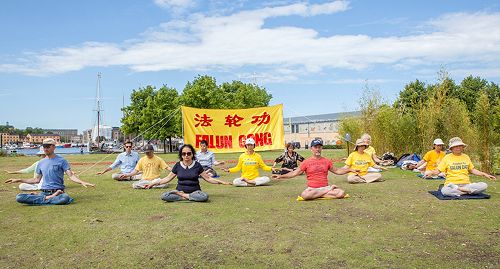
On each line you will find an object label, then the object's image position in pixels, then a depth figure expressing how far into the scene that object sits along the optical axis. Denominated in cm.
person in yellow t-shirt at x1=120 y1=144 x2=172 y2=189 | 1335
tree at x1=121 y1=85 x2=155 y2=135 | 5519
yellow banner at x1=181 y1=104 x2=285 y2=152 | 1909
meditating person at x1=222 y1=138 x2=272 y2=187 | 1330
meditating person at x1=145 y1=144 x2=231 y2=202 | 999
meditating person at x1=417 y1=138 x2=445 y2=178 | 1447
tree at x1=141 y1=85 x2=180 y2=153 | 5216
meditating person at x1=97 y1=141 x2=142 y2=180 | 1542
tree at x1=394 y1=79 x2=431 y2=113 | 4884
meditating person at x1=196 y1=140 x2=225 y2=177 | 1576
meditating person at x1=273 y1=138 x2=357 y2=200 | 1002
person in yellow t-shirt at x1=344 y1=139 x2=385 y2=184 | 1357
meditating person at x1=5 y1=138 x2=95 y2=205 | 982
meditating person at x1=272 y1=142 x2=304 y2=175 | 1584
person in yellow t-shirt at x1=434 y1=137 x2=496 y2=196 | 981
